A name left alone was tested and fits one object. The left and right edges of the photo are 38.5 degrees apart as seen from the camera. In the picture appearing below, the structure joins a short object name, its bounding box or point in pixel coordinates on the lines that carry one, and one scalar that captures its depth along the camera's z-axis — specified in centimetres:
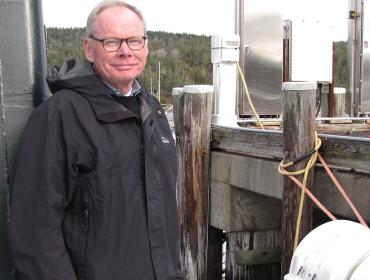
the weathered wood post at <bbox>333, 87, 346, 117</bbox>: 819
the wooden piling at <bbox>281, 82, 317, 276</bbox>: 389
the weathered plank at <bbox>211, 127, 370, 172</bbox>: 371
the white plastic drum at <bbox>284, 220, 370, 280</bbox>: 220
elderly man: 178
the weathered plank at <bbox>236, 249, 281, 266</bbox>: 531
